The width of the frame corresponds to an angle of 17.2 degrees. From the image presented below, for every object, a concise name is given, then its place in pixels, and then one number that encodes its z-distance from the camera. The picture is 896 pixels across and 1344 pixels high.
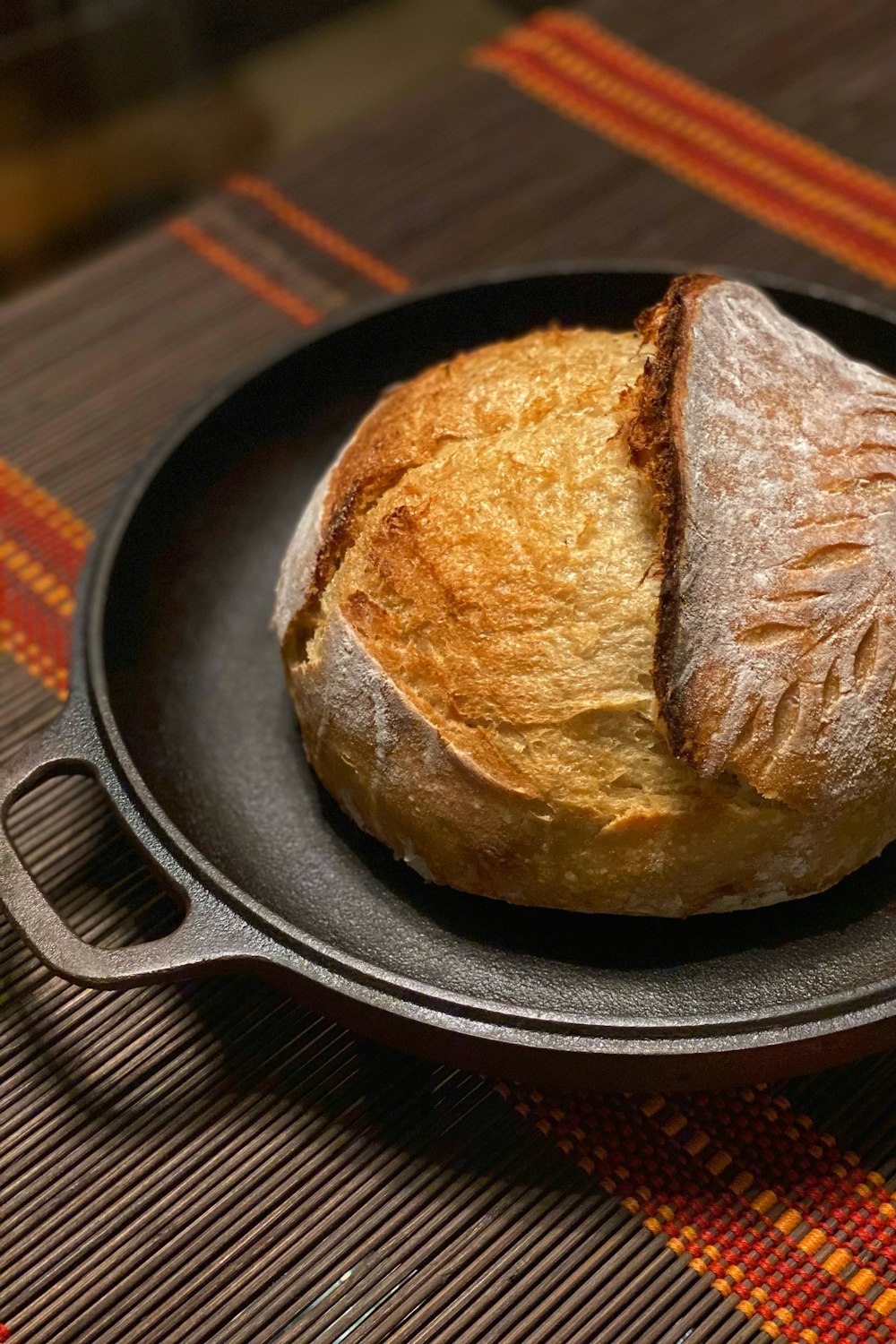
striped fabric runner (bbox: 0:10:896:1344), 0.72
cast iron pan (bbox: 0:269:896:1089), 0.71
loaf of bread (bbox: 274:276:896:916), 0.72
